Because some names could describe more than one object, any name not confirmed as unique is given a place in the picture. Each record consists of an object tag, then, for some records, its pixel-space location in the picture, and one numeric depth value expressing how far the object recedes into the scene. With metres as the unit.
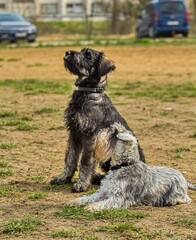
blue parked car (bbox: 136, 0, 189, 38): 38.59
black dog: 8.14
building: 49.38
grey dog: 7.32
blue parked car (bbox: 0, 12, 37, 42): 36.06
